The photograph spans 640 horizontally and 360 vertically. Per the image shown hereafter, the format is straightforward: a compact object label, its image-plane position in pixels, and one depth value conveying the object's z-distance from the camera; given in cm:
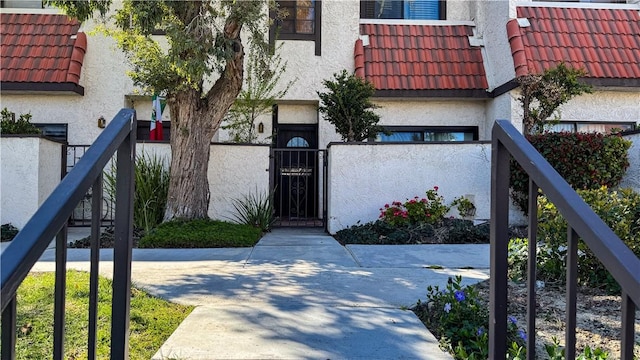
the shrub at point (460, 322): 307
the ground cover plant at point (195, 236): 720
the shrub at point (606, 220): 445
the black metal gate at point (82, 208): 930
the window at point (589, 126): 1058
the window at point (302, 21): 1144
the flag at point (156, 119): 1048
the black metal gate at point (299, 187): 1058
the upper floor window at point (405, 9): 1222
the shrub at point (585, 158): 846
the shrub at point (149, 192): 849
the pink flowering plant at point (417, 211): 853
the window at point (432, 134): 1141
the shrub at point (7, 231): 821
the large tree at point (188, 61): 687
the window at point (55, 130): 1098
